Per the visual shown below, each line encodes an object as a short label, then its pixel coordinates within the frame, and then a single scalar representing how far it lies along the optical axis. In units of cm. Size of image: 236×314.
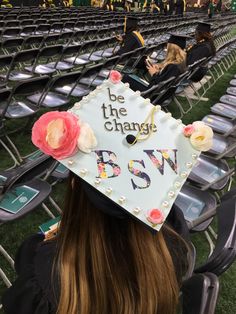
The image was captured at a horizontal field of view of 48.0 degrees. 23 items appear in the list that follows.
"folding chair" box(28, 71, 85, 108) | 281
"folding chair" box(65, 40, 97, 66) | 457
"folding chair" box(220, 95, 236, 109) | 348
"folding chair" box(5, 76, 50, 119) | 243
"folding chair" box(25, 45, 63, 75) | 390
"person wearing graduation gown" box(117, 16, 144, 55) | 477
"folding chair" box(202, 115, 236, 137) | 277
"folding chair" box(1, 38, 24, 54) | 424
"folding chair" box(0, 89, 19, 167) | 229
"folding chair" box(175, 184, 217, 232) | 160
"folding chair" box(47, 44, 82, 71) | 420
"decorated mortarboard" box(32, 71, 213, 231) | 80
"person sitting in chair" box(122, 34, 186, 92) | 340
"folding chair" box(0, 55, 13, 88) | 329
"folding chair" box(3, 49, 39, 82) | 341
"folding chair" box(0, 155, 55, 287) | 145
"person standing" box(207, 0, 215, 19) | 2315
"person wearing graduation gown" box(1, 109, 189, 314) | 81
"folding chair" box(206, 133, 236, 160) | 216
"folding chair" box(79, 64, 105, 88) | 320
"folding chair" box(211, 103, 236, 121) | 314
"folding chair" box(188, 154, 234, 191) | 195
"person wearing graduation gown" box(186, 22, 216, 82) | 444
